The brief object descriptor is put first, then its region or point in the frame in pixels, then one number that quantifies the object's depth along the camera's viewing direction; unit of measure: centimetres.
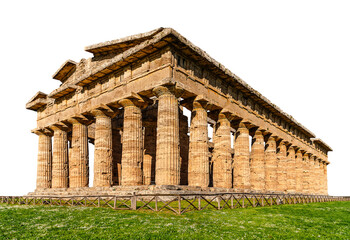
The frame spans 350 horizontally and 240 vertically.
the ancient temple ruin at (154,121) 1991
